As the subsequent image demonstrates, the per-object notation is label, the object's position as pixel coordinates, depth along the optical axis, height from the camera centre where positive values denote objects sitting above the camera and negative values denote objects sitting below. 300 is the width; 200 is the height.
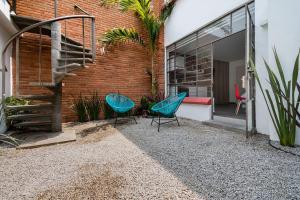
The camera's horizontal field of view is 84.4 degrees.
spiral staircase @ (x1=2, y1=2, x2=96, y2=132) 2.92 +0.31
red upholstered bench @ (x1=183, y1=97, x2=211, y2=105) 4.15 -0.08
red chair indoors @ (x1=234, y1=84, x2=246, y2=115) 4.71 -0.07
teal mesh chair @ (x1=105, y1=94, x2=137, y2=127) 4.05 -0.10
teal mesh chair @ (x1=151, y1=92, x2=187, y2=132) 3.50 -0.25
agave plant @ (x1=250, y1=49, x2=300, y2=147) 2.11 -0.10
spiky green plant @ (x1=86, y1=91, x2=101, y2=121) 4.71 -0.25
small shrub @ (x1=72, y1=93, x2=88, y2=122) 4.58 -0.29
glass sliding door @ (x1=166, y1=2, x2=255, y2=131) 2.84 +1.11
